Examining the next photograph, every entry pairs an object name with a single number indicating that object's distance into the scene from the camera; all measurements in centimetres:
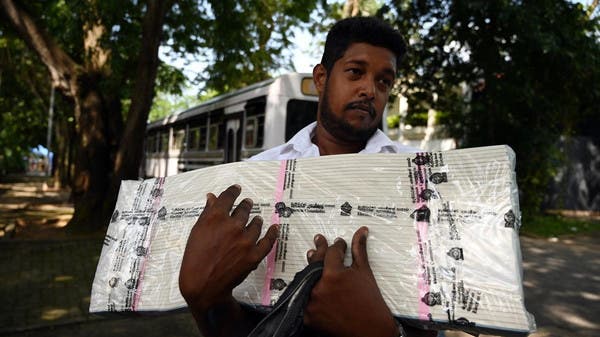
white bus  774
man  90
